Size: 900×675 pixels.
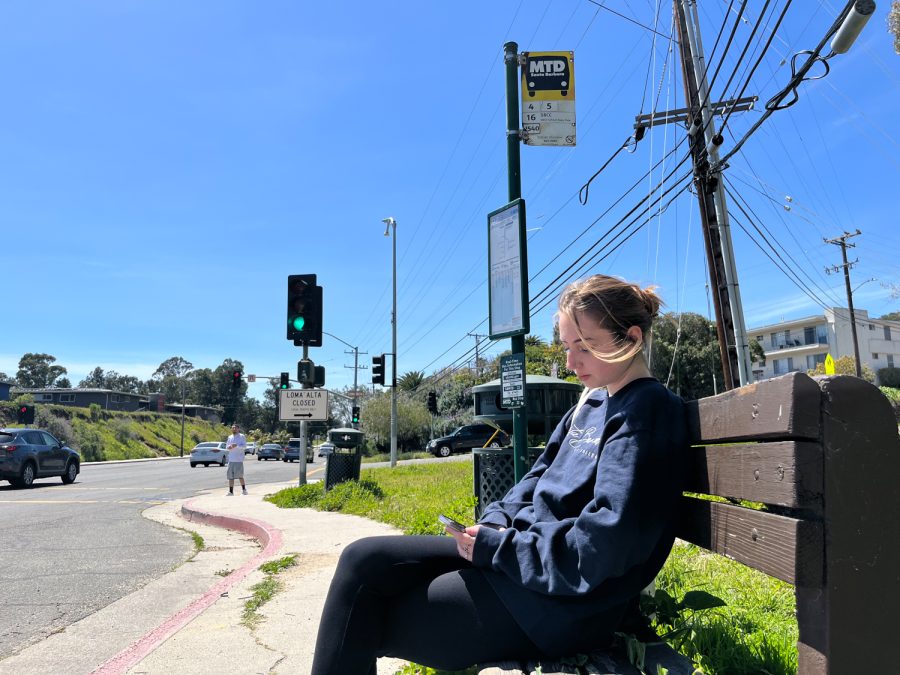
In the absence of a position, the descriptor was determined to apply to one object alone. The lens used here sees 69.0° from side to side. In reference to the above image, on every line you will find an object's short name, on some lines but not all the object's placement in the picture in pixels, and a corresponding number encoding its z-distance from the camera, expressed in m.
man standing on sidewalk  15.45
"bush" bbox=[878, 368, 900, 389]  60.59
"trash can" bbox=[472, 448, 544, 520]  5.70
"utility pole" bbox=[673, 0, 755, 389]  12.59
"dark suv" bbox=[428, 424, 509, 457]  34.78
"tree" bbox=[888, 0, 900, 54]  15.16
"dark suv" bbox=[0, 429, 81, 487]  17.30
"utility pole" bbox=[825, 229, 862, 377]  44.66
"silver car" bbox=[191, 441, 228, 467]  38.50
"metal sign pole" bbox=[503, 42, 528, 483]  5.09
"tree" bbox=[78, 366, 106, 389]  135.12
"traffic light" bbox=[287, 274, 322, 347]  11.93
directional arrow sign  12.51
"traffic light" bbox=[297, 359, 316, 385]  12.59
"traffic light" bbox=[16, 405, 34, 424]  33.63
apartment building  66.56
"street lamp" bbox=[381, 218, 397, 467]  28.48
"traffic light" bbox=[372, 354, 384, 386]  27.87
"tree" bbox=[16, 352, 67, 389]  110.75
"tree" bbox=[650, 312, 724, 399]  46.06
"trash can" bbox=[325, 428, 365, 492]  11.73
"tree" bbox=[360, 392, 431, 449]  47.03
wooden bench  1.27
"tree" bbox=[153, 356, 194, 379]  139.50
